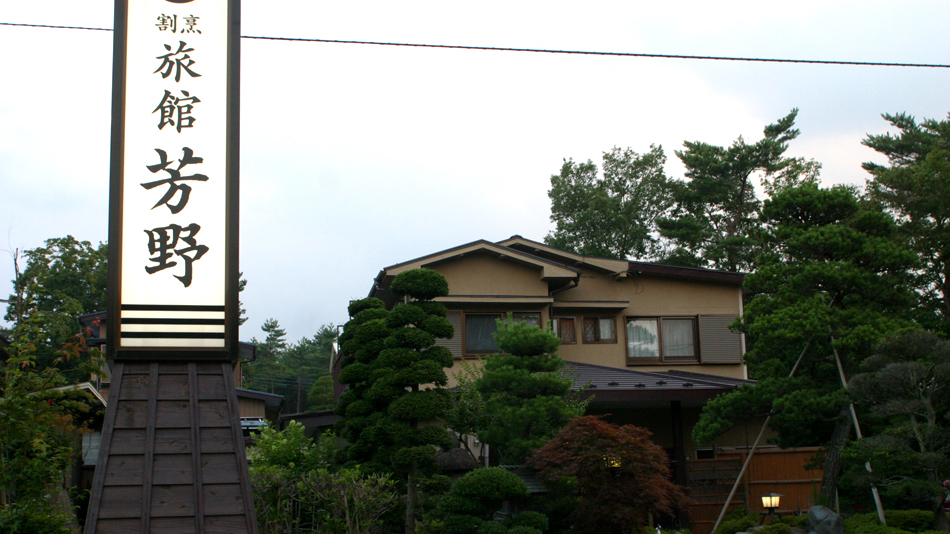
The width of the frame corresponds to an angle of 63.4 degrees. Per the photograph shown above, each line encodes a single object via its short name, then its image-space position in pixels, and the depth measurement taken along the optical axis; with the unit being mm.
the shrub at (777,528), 12734
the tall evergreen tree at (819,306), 12570
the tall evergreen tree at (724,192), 31812
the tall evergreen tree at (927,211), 19281
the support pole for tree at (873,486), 11781
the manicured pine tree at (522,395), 12531
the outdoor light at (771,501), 13984
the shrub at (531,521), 10617
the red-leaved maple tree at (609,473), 10750
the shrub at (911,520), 12180
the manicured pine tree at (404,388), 12203
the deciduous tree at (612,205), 34375
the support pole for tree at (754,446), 13191
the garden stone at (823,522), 11664
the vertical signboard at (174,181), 6867
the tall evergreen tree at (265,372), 62538
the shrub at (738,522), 14219
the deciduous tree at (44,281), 9547
